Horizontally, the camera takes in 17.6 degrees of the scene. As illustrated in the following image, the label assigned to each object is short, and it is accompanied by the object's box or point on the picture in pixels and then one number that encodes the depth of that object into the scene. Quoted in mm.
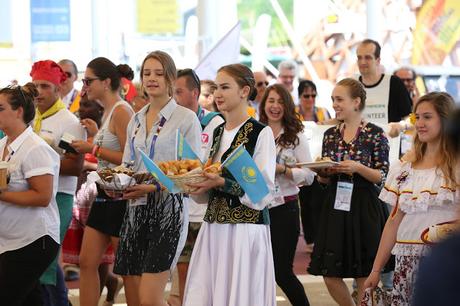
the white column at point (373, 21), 28645
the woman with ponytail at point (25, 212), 7740
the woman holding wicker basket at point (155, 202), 7821
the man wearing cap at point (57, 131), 9089
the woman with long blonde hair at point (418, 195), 7296
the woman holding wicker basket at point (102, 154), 8820
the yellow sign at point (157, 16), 39463
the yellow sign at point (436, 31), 36005
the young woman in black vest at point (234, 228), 7407
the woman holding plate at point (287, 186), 9638
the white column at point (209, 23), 24743
